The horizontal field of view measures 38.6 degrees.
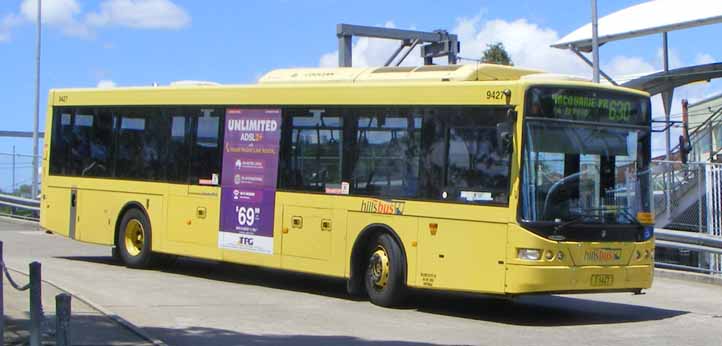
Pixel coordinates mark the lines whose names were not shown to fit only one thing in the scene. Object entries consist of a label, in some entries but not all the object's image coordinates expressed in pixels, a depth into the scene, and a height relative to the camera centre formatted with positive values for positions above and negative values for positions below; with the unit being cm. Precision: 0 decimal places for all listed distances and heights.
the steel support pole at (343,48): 2323 +345
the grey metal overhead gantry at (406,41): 2325 +383
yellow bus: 1257 +33
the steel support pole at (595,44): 2475 +396
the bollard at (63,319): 730 -91
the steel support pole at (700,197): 2005 +25
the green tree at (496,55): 4375 +640
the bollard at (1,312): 860 -102
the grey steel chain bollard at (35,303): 812 -86
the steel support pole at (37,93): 3503 +350
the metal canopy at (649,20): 2719 +523
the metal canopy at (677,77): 2996 +397
